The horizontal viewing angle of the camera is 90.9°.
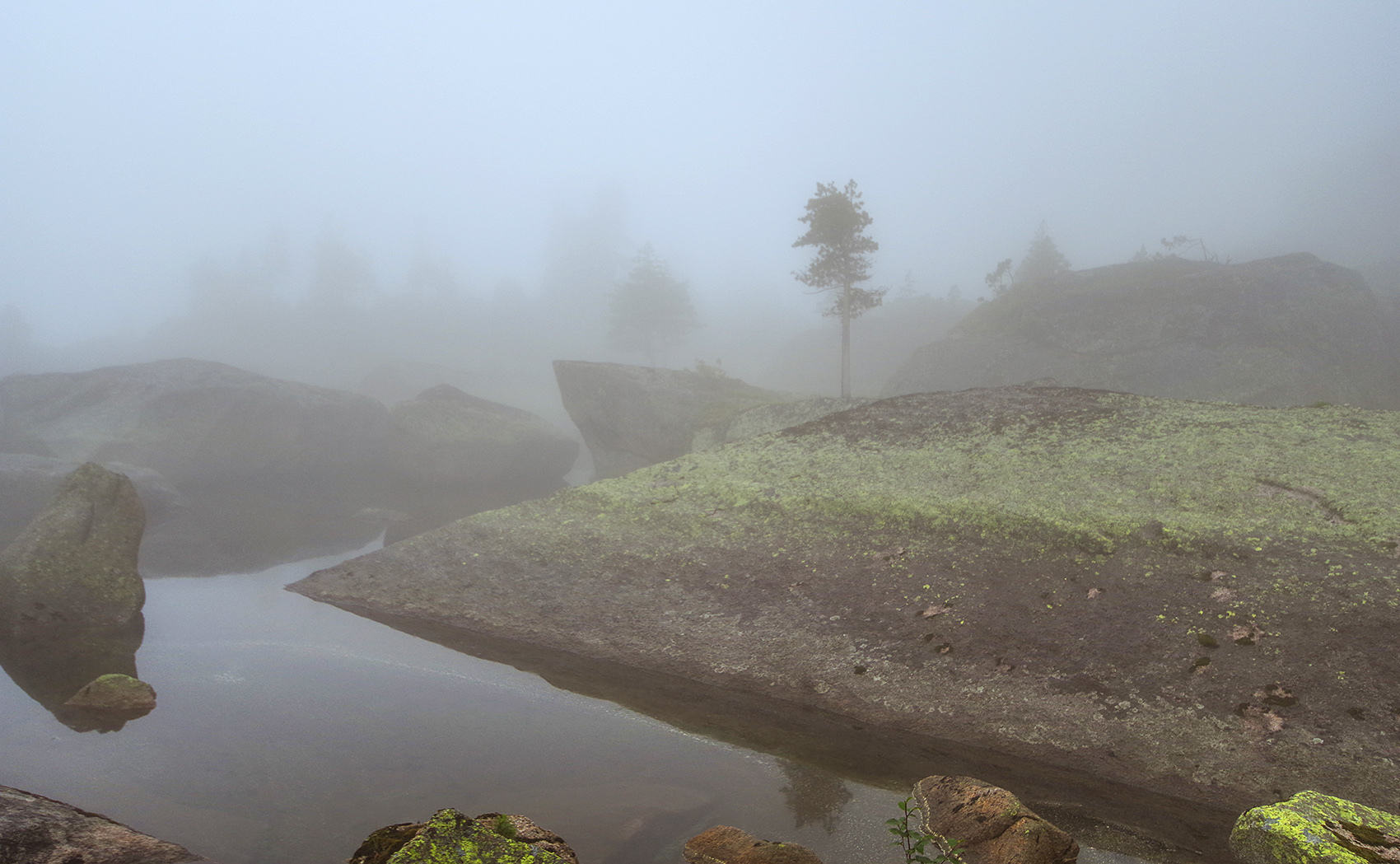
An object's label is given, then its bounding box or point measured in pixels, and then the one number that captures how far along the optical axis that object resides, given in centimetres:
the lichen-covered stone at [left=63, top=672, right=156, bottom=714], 1032
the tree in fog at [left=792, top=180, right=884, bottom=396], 3669
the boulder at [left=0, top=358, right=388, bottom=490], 3162
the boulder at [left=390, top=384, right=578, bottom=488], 3628
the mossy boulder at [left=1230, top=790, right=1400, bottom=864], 546
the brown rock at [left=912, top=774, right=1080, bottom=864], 628
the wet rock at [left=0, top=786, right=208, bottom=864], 505
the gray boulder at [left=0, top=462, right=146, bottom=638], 1364
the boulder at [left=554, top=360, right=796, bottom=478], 3391
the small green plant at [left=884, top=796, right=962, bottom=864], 488
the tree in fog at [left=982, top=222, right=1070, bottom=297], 6200
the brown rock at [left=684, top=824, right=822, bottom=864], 620
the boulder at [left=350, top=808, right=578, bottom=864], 446
